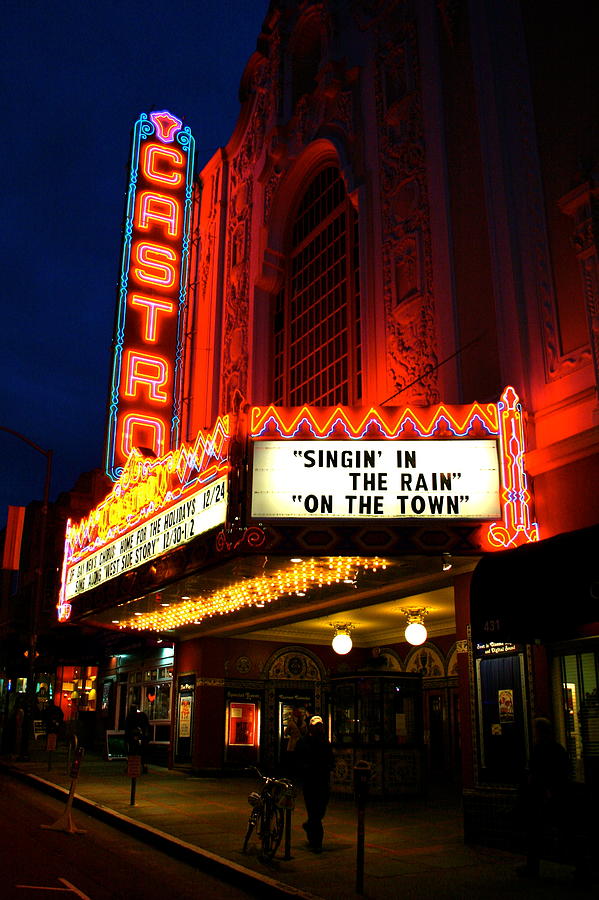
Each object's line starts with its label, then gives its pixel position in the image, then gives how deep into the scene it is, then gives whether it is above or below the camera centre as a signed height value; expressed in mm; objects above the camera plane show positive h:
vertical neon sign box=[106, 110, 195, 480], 19344 +10039
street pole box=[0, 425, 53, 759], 23828 +1673
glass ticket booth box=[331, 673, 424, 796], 15852 -595
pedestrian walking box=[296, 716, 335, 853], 10125 -925
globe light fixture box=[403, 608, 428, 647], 15719 +1220
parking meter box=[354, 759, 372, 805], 8094 -793
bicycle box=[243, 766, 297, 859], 9250 -1215
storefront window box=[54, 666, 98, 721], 32188 +298
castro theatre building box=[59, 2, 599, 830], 10742 +3805
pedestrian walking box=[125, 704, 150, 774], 20656 -779
